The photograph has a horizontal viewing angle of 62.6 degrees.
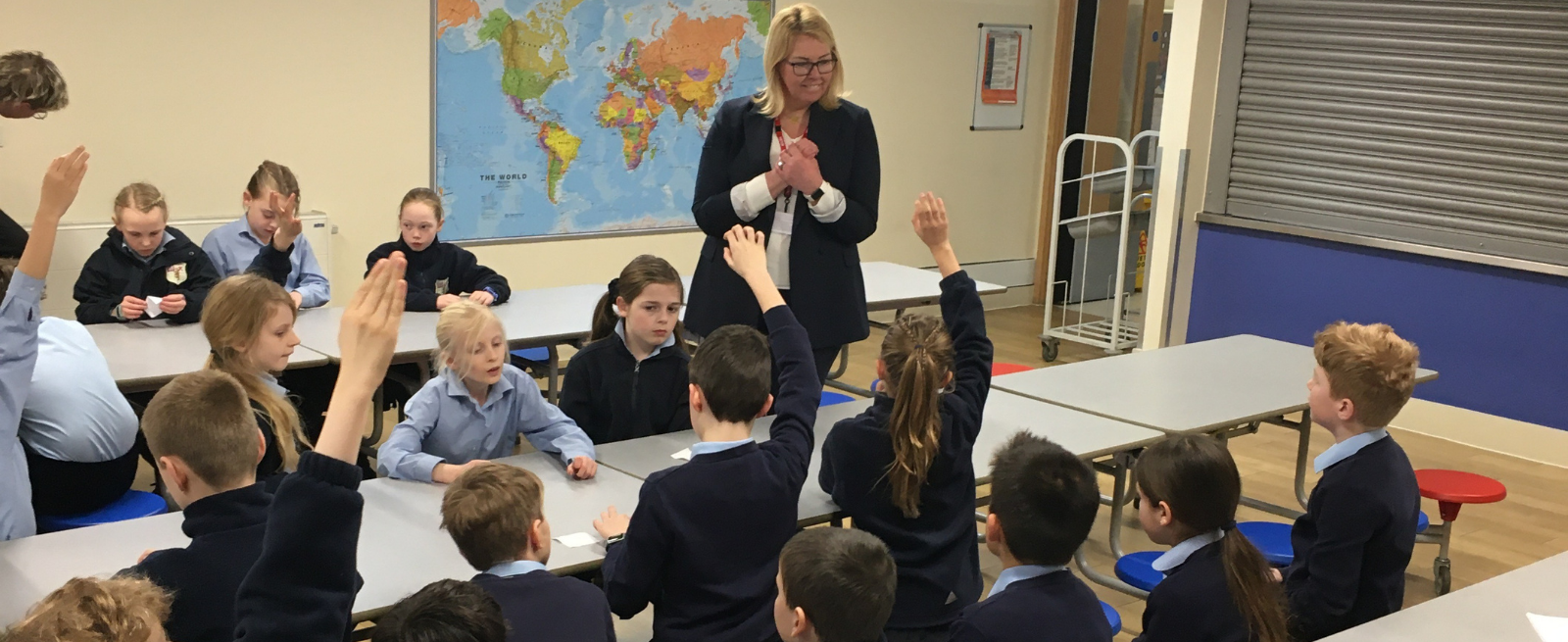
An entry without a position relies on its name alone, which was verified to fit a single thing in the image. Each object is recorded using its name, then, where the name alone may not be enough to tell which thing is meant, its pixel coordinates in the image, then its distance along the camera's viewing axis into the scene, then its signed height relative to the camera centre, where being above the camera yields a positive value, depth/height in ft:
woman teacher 10.65 -0.90
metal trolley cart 22.85 -2.95
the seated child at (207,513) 5.98 -2.08
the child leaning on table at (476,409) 9.67 -2.52
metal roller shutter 17.74 +0.13
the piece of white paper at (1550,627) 7.16 -2.70
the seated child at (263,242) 15.02 -2.11
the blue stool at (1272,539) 9.92 -3.26
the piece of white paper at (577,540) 8.04 -2.83
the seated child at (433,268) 15.03 -2.31
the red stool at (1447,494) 12.35 -3.38
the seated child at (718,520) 7.13 -2.35
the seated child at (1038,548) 6.32 -2.21
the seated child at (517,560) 5.94 -2.30
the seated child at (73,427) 9.34 -2.71
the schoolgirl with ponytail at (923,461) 8.38 -2.34
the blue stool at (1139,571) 9.52 -3.34
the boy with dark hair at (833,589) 5.89 -2.22
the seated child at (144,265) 13.80 -2.24
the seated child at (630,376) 10.91 -2.45
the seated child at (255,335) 8.94 -1.95
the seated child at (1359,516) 8.25 -2.45
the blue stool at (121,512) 9.50 -3.41
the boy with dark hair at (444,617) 4.62 -1.94
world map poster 19.98 -0.35
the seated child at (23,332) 7.01 -1.71
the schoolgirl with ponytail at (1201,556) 6.86 -2.35
